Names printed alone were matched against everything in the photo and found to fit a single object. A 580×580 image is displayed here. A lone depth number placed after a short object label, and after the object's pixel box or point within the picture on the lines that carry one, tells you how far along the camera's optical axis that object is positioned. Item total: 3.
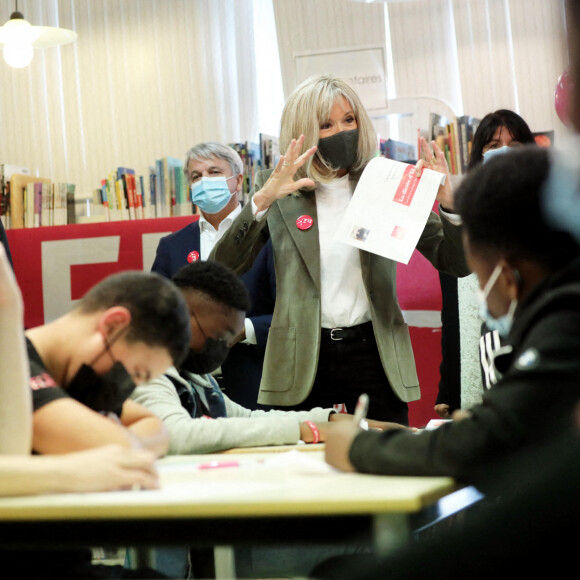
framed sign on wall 5.28
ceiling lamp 5.00
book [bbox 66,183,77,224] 5.06
